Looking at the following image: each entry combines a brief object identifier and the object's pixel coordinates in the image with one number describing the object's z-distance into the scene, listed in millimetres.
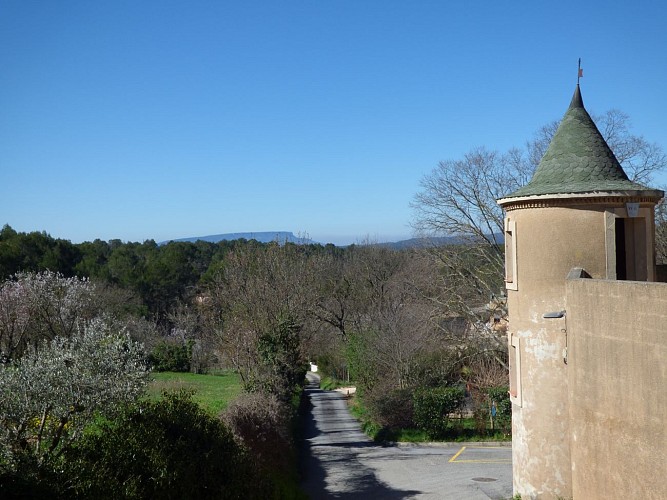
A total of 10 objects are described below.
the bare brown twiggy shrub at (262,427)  14845
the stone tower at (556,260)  12023
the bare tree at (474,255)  28438
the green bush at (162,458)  9891
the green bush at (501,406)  25016
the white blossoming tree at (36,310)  28359
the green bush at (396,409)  26016
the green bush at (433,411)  25172
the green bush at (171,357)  37656
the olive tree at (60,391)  9836
